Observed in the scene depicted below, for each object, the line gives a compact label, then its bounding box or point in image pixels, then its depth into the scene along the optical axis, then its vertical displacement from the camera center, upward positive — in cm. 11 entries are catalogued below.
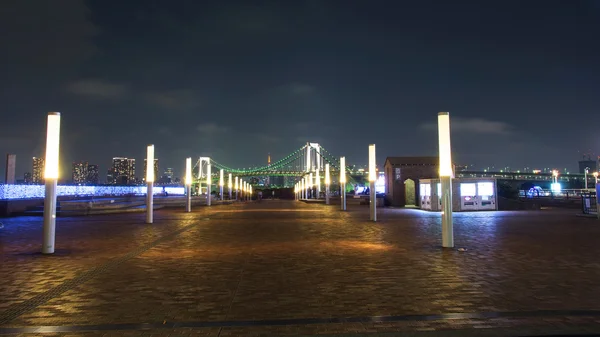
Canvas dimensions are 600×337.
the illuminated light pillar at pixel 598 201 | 1946 -25
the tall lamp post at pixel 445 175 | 1036 +50
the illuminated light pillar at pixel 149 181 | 1853 +75
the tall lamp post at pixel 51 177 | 972 +50
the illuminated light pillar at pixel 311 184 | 7864 +238
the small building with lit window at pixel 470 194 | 2686 +13
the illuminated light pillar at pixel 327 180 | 3862 +144
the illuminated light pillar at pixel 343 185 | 2917 +80
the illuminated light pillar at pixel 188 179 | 2955 +133
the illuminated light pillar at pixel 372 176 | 1933 +92
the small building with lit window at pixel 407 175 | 3431 +164
